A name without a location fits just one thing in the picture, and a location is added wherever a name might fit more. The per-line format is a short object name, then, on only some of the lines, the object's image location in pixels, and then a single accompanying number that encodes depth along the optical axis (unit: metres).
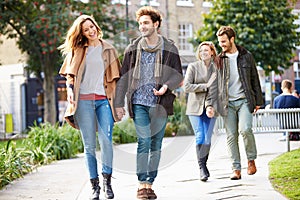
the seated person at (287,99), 21.49
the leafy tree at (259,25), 31.24
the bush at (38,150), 13.61
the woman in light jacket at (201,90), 12.53
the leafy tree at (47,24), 32.37
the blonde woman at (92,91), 10.20
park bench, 17.45
